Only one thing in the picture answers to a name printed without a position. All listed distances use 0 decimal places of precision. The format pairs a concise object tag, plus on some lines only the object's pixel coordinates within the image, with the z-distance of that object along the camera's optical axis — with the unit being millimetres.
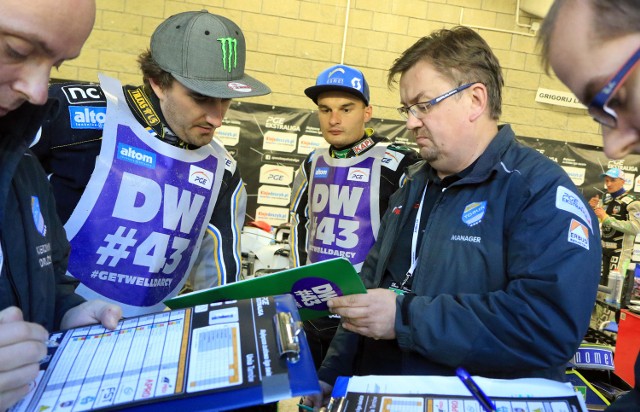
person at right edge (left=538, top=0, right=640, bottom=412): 698
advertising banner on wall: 6773
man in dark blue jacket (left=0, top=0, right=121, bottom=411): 744
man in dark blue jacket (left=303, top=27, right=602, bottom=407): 1207
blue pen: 944
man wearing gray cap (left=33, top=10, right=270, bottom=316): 1731
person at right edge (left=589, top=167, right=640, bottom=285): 7145
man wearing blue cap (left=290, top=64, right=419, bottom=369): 3057
